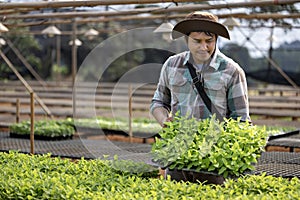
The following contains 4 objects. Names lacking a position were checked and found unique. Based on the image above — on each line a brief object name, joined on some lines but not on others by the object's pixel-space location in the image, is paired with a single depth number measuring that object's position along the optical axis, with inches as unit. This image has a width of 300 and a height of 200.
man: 143.9
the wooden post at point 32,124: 244.8
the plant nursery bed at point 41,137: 338.0
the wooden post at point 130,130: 334.2
